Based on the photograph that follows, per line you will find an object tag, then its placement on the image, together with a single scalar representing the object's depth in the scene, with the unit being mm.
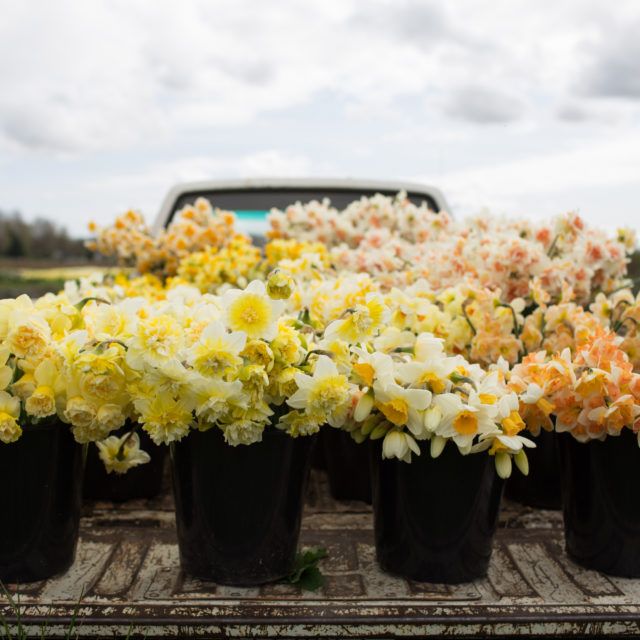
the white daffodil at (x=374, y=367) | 1472
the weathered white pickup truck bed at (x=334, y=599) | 1382
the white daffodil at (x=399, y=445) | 1479
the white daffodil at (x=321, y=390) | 1374
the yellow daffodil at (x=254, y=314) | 1373
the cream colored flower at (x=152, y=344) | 1326
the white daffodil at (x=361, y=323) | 1479
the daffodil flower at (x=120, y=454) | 1674
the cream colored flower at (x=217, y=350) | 1320
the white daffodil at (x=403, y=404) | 1457
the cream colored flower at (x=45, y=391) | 1430
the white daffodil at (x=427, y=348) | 1564
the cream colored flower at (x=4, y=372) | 1485
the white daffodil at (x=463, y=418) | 1447
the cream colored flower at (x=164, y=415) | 1376
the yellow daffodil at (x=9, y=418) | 1427
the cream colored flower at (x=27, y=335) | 1438
